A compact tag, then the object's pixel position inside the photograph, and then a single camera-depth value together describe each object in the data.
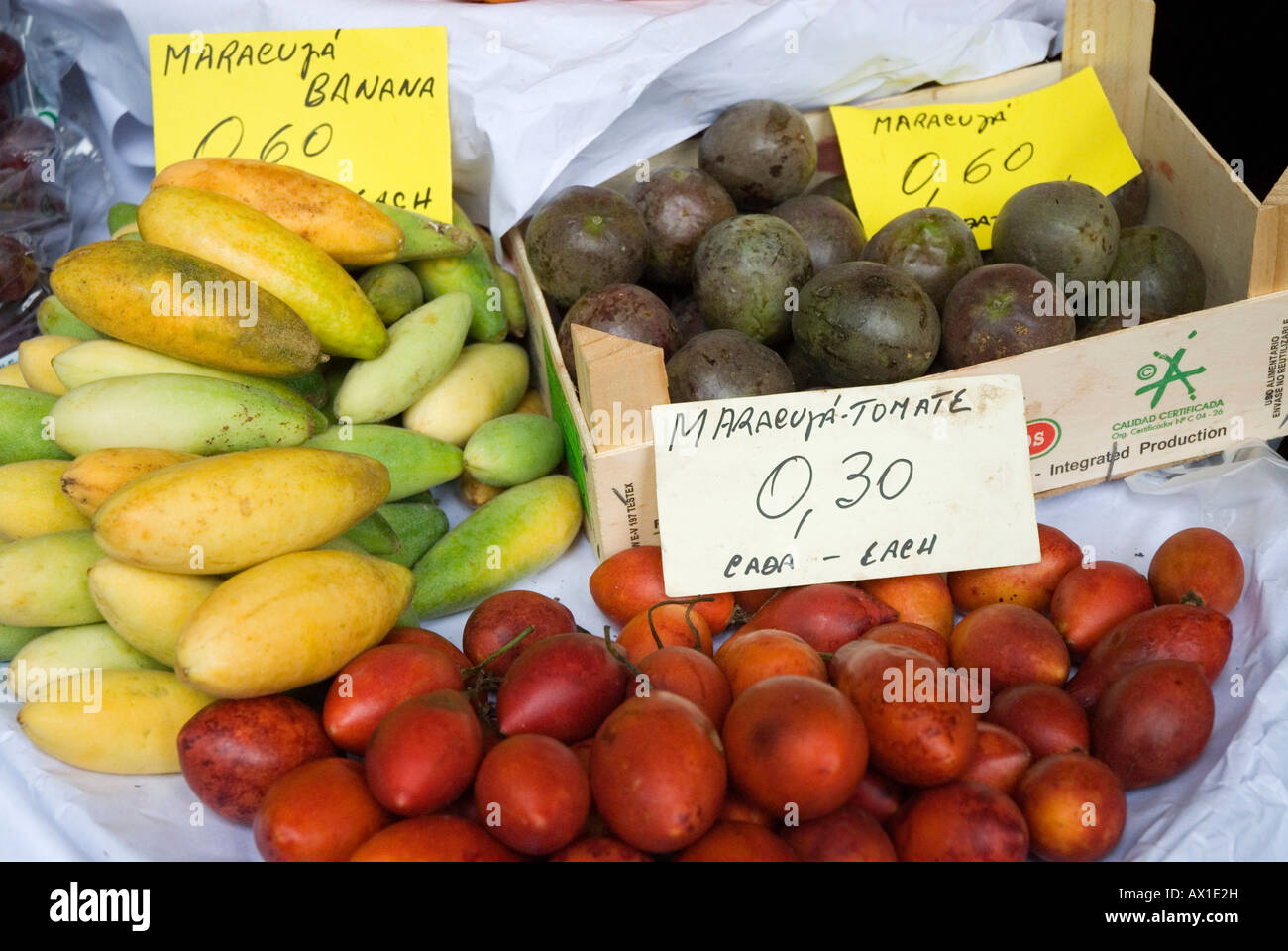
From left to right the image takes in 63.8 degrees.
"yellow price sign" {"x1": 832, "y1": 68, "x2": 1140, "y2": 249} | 1.50
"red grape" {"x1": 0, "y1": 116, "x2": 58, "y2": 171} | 1.48
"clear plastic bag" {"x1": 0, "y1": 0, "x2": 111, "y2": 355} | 1.48
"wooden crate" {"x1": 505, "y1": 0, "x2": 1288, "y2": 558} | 1.05
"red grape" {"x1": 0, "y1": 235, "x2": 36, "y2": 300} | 1.43
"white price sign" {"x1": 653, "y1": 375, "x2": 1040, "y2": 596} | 1.03
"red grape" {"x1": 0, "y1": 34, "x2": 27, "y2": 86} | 1.51
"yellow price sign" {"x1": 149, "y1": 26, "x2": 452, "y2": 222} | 1.40
